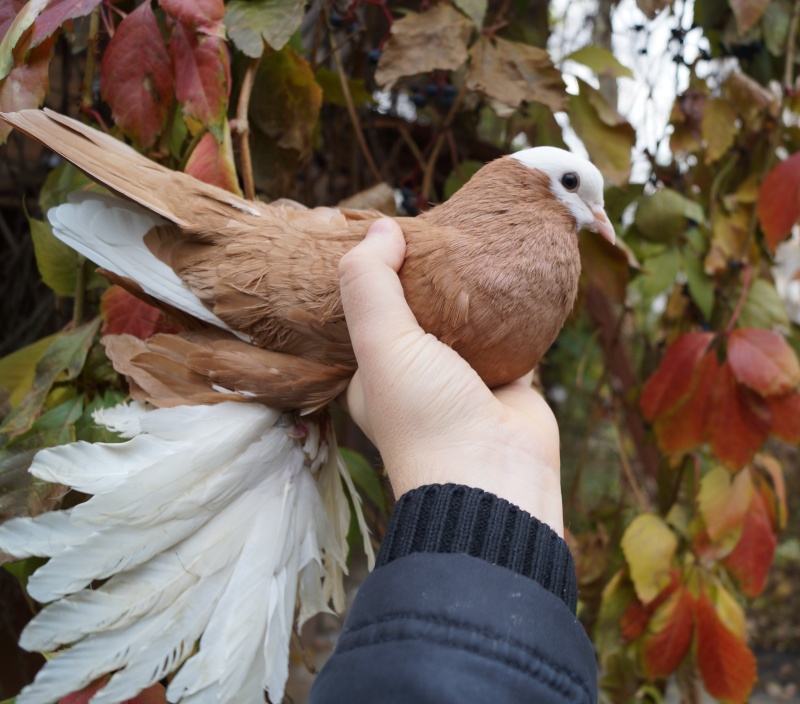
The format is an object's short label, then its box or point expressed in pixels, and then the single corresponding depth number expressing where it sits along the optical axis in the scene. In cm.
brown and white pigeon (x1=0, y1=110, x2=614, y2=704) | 33
